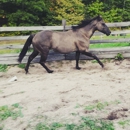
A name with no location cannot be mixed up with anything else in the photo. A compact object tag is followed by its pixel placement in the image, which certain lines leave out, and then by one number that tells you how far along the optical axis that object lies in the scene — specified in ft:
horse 25.73
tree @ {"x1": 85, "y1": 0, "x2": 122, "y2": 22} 104.78
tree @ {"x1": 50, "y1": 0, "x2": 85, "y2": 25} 89.02
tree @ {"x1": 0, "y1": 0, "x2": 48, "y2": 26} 83.41
